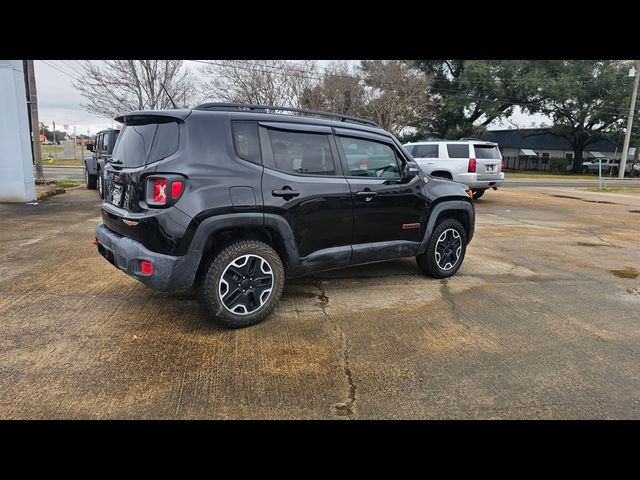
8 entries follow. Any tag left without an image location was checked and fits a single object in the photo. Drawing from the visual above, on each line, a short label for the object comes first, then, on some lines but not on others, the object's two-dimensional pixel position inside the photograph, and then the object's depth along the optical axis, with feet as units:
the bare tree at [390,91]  99.09
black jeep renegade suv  11.37
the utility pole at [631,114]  100.76
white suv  42.70
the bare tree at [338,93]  93.72
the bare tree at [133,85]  70.79
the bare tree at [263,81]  84.64
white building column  32.73
